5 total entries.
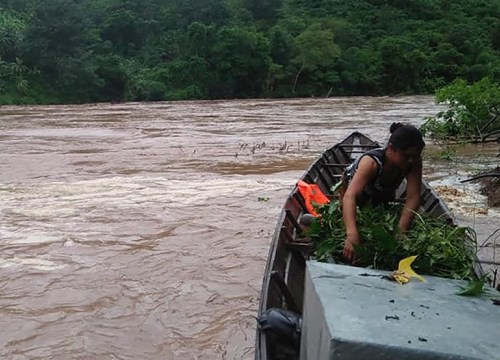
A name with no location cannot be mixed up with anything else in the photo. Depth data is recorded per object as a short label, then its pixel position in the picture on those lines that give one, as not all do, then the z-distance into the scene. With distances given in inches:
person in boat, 128.9
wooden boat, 117.5
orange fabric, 223.1
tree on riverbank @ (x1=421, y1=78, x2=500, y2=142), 430.1
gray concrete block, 66.1
